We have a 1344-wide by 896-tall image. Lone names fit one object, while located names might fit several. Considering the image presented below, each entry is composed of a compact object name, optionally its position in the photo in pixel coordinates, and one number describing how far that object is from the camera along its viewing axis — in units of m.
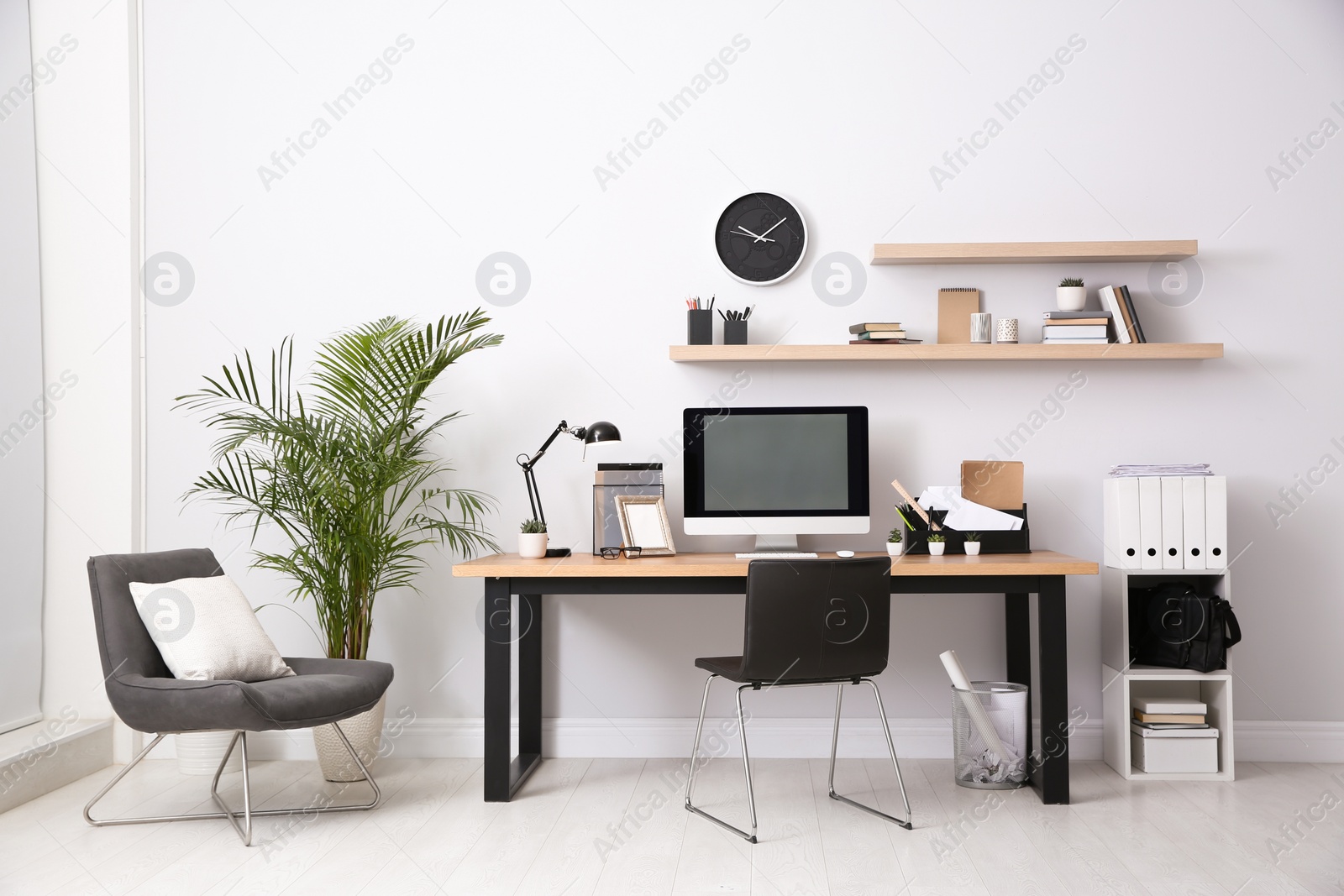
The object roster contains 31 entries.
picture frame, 3.21
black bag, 3.13
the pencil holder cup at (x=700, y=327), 3.44
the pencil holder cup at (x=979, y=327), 3.38
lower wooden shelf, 3.30
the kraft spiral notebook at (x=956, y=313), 3.46
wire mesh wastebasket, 3.03
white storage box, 3.14
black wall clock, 3.51
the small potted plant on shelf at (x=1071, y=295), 3.37
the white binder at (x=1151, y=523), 3.18
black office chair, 2.57
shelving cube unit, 3.14
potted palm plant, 3.17
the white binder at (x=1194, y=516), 3.17
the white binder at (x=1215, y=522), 3.16
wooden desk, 2.88
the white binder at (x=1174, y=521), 3.18
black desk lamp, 3.17
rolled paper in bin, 3.00
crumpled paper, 3.04
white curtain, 3.26
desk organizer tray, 3.21
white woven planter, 3.21
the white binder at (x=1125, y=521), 3.20
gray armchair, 2.56
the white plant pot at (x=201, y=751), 3.27
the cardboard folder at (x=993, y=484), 3.31
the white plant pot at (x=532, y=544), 3.14
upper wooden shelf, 3.32
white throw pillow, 2.76
